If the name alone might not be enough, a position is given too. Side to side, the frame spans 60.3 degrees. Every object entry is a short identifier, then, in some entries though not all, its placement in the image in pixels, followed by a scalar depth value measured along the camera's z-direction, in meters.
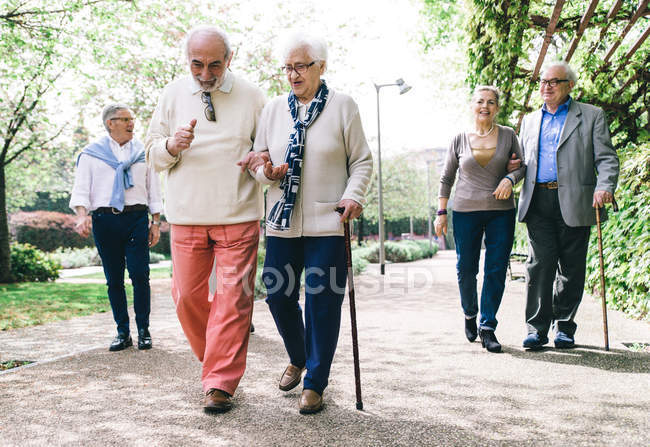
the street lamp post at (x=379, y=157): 15.99
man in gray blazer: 4.33
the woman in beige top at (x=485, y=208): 4.54
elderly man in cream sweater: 3.21
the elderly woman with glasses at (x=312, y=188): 3.11
